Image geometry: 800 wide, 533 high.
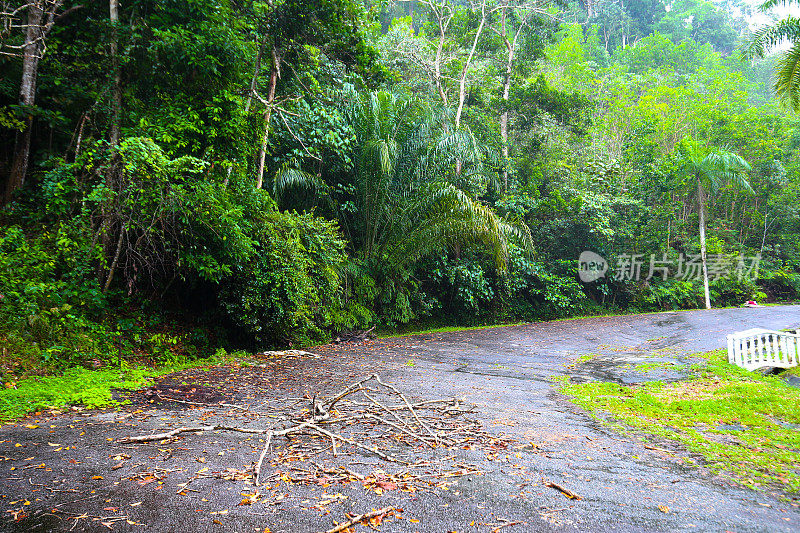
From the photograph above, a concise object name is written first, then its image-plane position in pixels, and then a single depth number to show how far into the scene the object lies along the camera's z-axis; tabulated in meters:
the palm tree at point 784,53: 10.13
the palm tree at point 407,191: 10.78
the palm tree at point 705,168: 19.66
